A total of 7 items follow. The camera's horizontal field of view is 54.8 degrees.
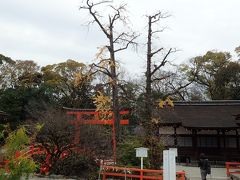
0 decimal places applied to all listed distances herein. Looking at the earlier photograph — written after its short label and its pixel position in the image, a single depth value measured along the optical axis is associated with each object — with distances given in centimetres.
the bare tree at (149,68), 1386
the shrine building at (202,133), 1985
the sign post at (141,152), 1090
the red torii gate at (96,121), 1287
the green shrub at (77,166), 1253
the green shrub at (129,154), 1320
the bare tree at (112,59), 1430
